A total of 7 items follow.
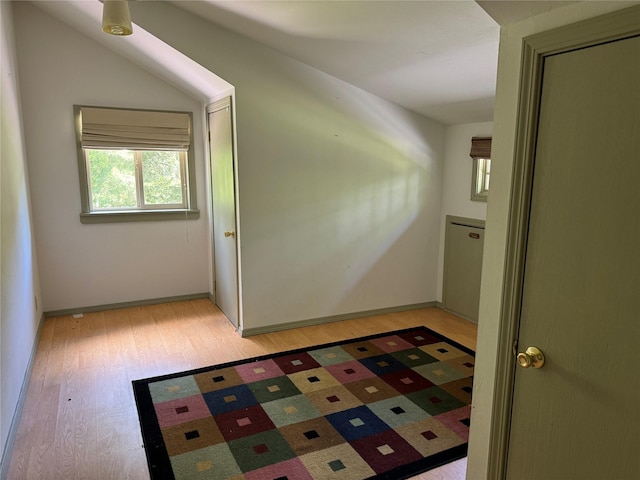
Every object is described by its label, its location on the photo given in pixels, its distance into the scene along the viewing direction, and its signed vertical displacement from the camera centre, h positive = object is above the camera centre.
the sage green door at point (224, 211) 3.66 -0.26
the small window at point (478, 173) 3.87 +0.09
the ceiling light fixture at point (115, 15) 2.23 +0.82
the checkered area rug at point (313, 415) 2.20 -1.35
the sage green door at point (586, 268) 1.11 -0.23
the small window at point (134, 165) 4.00 +0.15
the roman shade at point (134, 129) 3.95 +0.47
